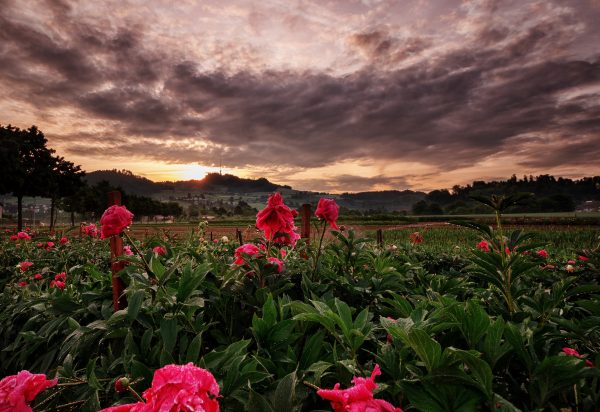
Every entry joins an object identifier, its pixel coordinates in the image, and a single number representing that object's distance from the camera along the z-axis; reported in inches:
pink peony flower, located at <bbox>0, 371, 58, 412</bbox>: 30.5
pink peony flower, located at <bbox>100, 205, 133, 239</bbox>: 63.9
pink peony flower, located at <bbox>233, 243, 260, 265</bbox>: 74.5
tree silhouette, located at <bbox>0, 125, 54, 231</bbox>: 1103.6
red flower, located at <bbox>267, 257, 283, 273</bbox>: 71.7
